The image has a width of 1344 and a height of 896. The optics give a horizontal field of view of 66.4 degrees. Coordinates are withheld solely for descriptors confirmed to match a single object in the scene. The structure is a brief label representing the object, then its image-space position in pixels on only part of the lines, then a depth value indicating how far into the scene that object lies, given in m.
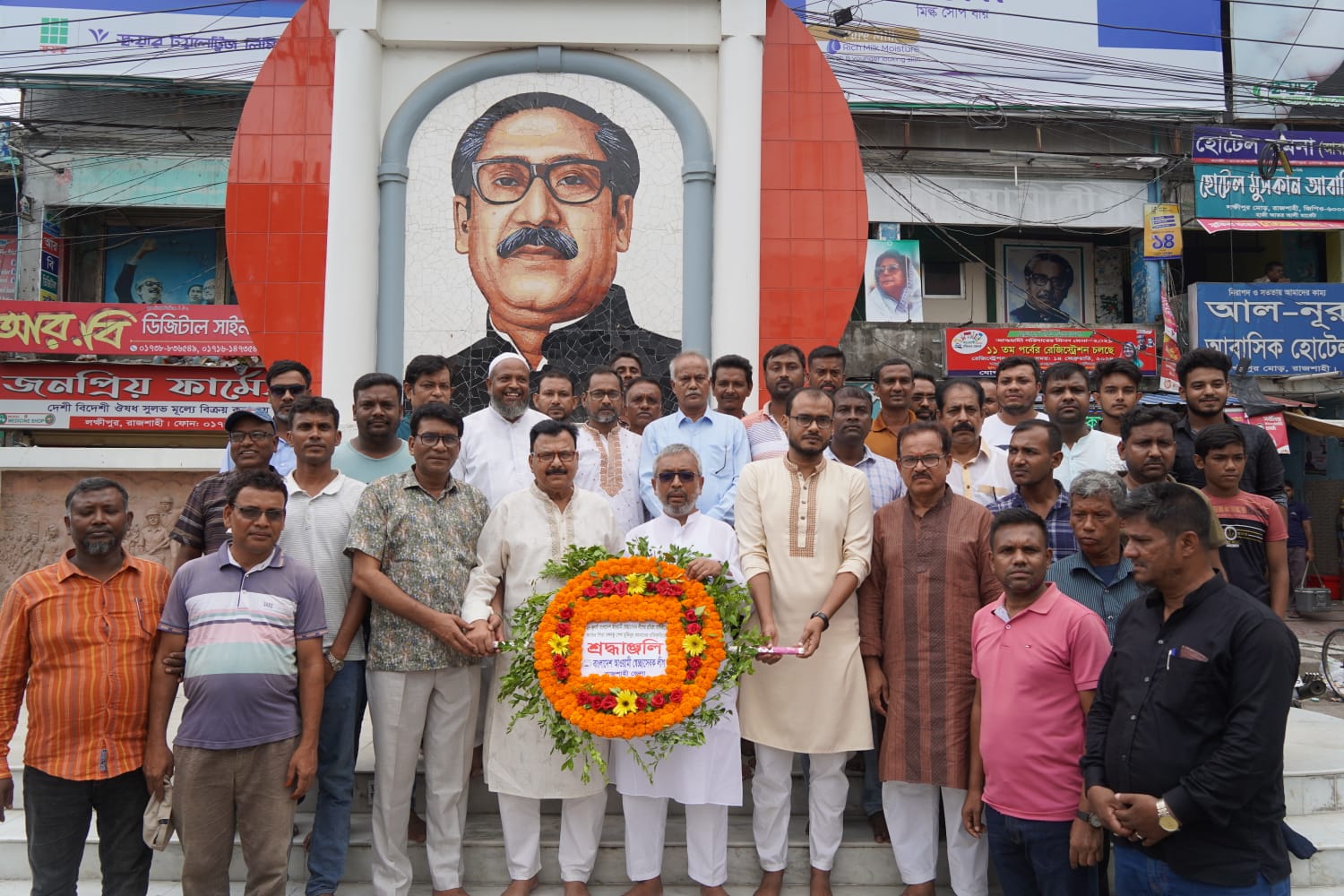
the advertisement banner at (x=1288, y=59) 16.25
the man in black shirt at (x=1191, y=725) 2.80
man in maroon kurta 4.09
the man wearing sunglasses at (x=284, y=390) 5.43
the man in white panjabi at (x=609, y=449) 5.30
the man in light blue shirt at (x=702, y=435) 5.25
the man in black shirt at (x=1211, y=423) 4.71
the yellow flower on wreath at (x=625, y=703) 3.89
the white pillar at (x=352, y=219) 7.38
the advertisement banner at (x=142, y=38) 15.65
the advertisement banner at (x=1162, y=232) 15.58
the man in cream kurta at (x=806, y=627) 4.24
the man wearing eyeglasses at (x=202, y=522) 4.50
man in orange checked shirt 3.68
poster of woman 15.84
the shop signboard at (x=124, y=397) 14.70
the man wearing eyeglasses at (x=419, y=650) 4.17
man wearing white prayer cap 5.24
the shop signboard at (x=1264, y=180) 14.93
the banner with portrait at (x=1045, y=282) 16.97
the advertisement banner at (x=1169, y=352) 15.13
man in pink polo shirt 3.52
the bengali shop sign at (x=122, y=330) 14.46
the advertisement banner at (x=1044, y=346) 15.23
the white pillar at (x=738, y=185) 7.53
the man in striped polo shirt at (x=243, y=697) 3.68
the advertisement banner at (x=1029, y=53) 16.06
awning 13.93
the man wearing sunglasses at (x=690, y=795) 4.20
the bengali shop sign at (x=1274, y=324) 14.77
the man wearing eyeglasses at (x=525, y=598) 4.25
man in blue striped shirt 3.88
